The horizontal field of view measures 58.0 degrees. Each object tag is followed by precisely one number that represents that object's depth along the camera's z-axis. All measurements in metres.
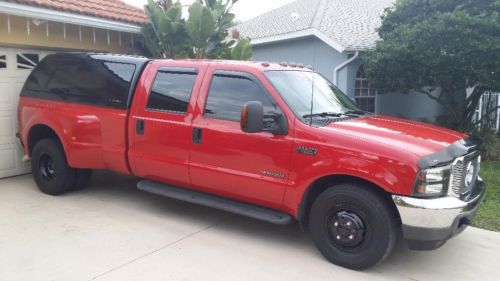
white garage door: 7.57
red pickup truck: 4.12
